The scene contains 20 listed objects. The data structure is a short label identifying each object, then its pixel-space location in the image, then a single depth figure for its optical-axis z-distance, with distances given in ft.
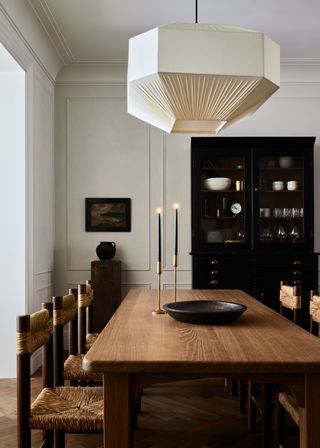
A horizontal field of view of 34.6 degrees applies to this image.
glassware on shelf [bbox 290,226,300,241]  18.28
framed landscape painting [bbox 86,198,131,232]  19.40
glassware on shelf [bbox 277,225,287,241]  18.30
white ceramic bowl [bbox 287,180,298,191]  18.39
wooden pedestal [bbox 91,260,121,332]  18.04
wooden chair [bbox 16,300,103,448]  6.89
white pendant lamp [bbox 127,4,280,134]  8.20
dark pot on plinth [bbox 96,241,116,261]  18.67
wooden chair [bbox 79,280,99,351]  11.27
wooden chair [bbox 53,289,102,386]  8.59
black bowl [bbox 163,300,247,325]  8.36
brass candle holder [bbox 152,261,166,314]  9.72
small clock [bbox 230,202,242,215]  18.35
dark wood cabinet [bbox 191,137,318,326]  17.80
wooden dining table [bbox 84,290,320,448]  6.04
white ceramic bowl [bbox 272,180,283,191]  18.42
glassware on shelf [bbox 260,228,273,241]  18.22
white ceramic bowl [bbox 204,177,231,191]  18.31
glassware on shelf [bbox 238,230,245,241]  18.24
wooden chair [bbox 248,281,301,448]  9.21
